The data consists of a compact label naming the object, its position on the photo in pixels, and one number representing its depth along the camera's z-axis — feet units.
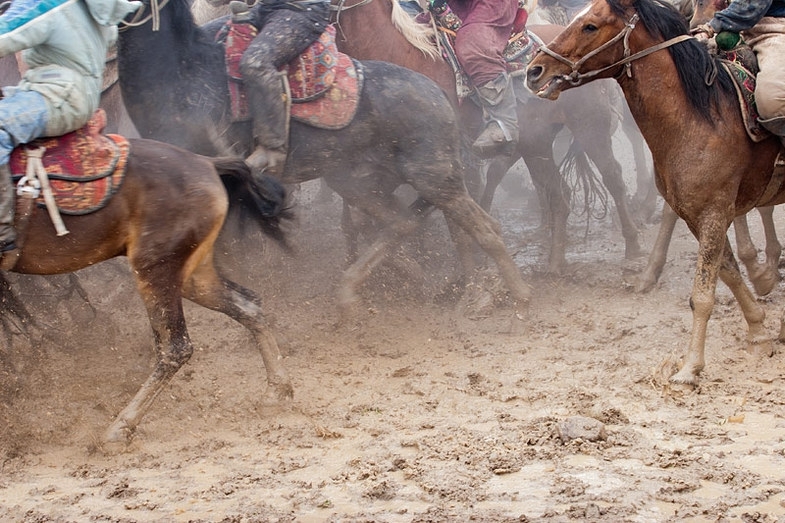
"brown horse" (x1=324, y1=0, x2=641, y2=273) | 24.21
